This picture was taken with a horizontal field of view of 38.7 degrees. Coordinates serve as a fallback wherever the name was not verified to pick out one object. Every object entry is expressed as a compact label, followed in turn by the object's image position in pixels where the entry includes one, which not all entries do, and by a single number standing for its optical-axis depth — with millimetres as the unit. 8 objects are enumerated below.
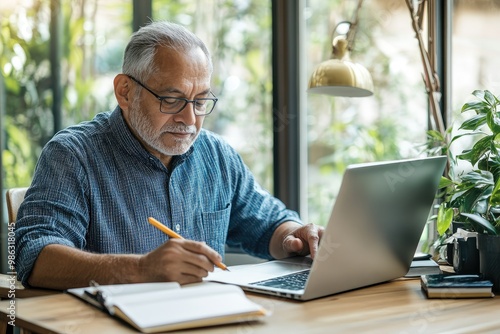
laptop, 1341
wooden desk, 1214
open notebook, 1183
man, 1705
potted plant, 1528
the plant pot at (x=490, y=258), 1520
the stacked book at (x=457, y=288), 1470
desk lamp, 1995
